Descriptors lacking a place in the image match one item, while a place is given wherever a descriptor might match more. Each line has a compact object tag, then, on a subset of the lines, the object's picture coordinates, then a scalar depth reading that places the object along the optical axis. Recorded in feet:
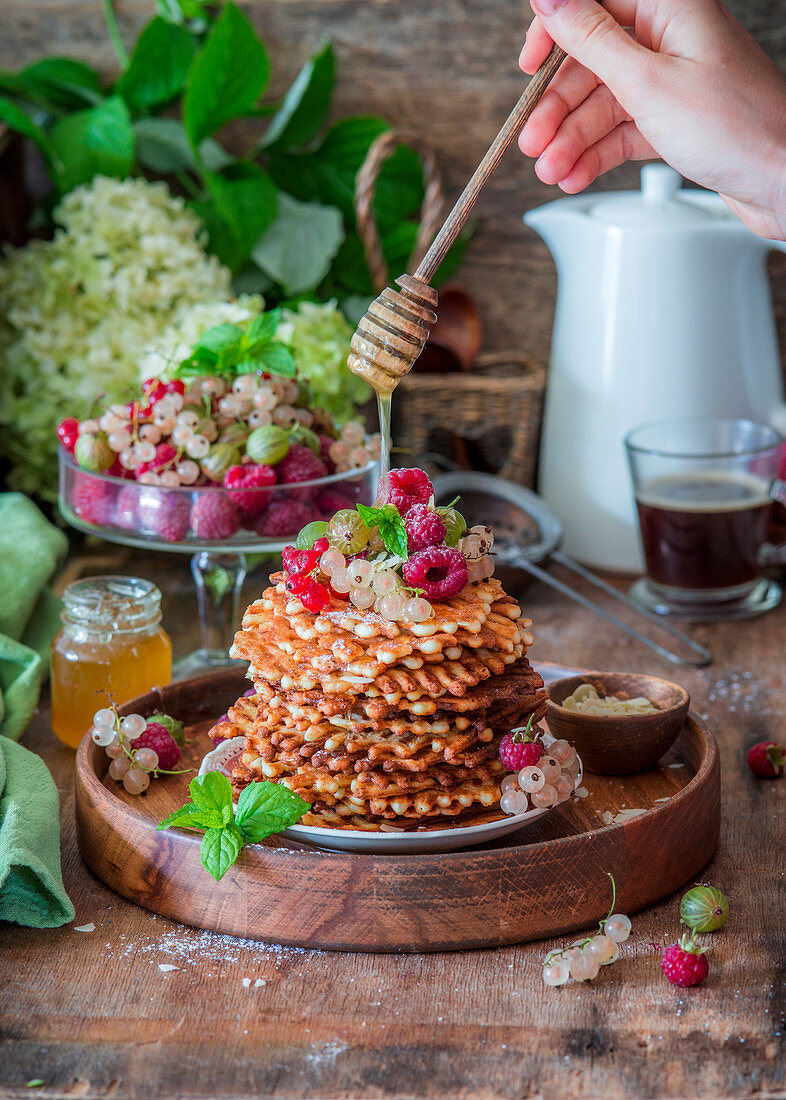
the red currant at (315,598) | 2.80
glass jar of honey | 3.67
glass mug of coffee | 4.83
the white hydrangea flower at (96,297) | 5.30
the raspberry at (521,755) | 2.74
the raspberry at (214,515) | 3.78
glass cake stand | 3.81
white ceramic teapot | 5.10
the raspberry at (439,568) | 2.75
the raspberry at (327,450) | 4.14
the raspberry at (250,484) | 3.81
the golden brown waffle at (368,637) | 2.67
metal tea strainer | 5.01
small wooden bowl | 3.18
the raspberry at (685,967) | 2.50
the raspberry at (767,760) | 3.55
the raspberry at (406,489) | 2.95
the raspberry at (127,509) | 3.90
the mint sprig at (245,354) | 4.11
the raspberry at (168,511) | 3.84
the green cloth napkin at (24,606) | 3.77
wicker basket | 5.52
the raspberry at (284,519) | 3.83
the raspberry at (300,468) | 3.93
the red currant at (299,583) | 2.82
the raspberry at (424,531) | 2.80
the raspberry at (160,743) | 3.25
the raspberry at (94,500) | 3.96
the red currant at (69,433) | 4.16
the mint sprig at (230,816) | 2.60
